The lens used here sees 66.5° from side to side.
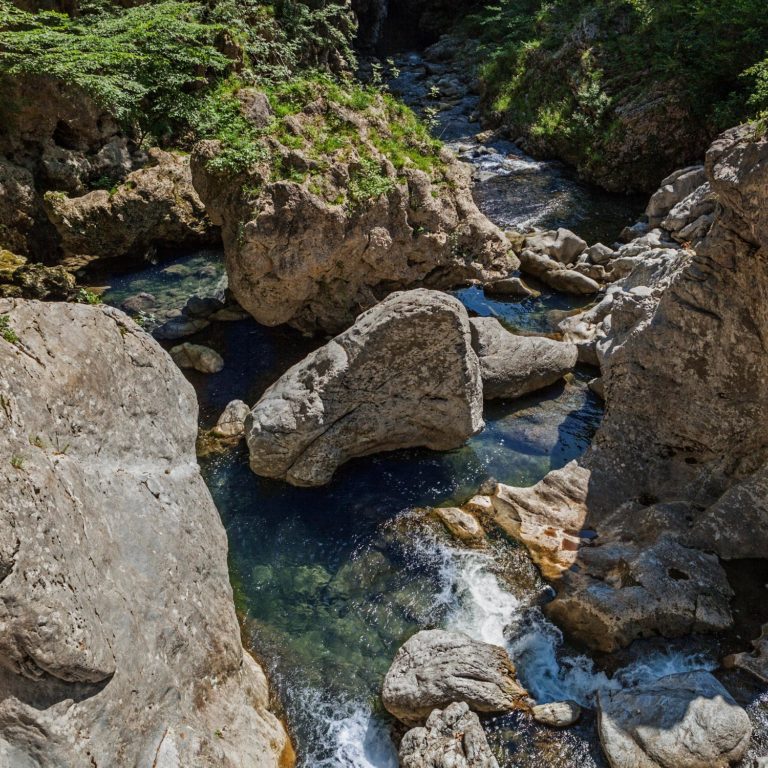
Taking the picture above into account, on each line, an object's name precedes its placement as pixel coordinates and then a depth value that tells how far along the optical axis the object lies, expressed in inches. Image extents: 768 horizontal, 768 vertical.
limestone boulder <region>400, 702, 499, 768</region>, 261.7
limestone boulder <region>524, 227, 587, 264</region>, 709.9
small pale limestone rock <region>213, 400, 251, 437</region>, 467.2
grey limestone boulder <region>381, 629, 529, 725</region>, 291.7
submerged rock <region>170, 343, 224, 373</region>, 523.2
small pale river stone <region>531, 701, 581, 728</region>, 287.0
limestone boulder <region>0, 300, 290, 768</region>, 179.0
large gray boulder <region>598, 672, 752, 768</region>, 251.1
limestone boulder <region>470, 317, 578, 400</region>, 506.9
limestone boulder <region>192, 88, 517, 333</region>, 470.0
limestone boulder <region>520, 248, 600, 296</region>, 657.6
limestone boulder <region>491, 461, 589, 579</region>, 377.1
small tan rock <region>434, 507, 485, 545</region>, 389.4
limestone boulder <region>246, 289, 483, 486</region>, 411.5
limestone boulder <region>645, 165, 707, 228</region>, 735.7
